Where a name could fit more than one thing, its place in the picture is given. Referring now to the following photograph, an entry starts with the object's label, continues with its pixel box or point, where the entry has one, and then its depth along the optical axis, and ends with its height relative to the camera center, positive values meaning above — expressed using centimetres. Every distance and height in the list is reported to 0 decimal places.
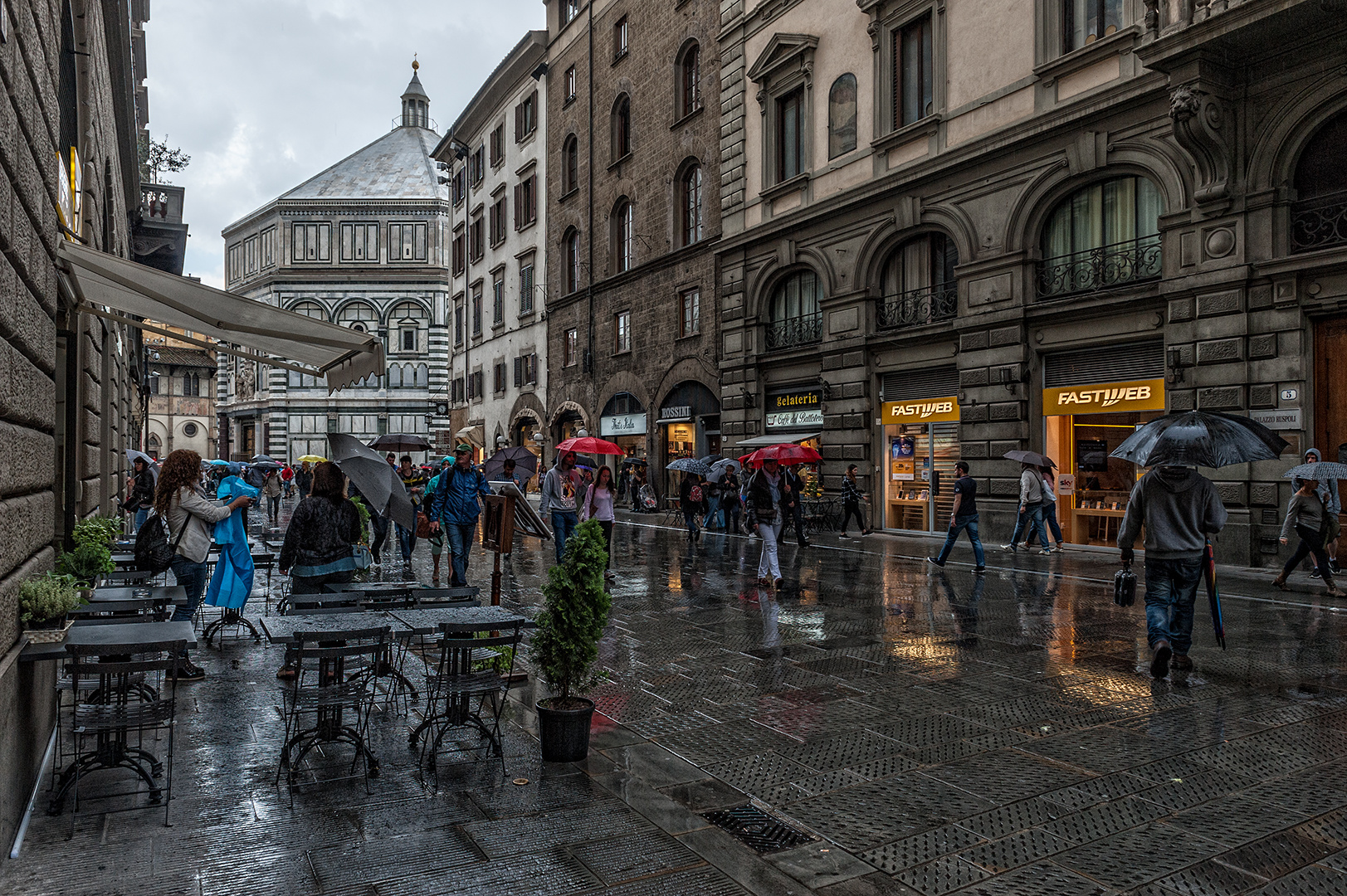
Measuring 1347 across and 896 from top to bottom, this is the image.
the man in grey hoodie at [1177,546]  754 -66
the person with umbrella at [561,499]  1339 -47
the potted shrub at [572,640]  538 -101
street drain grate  432 -173
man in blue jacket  1109 -43
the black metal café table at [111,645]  456 -89
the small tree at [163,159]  2466 +821
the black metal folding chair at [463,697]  546 -141
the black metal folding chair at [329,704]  512 -135
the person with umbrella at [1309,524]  1123 -74
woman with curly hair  771 -42
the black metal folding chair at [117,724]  455 -126
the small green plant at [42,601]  475 -68
